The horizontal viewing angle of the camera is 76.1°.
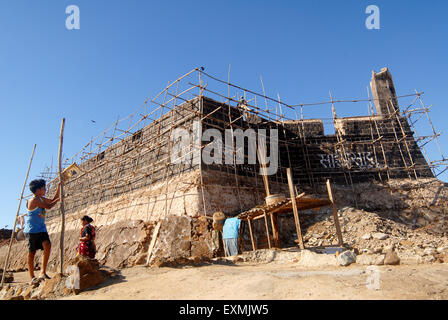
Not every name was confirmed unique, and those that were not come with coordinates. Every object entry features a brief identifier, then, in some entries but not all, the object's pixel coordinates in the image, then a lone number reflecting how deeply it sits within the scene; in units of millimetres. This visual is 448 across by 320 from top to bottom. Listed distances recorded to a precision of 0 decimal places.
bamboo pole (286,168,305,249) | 7973
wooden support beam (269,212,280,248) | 9664
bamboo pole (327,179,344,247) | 8680
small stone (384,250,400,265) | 5676
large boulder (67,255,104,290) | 4863
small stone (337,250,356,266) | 5918
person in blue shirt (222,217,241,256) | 9016
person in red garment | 6051
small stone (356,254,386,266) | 5703
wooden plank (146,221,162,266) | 8805
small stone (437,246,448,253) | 6904
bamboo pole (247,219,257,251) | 9703
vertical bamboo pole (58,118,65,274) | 5277
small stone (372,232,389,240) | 9156
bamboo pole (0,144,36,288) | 6318
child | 5273
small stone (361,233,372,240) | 9470
